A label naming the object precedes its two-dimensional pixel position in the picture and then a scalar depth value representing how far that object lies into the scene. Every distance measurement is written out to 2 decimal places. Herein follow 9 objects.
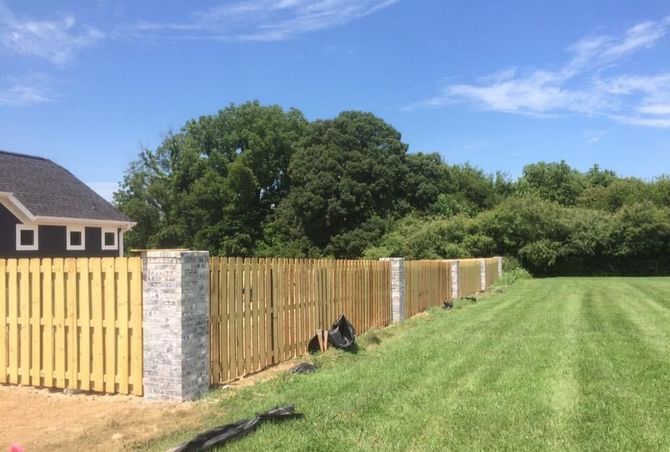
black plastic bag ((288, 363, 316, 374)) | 8.22
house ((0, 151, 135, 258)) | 25.41
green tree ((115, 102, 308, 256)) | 53.62
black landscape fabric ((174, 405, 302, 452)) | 4.82
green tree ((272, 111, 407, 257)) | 46.84
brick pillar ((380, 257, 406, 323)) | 14.55
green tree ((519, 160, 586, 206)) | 66.70
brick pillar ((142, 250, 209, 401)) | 6.66
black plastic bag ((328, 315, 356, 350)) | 10.05
